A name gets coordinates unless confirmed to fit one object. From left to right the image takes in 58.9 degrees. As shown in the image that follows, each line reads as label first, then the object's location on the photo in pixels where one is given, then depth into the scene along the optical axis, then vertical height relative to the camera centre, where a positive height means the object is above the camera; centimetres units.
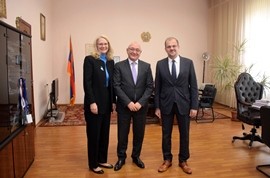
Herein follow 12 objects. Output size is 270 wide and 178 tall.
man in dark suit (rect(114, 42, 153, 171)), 272 -17
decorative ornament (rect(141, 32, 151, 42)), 736 +129
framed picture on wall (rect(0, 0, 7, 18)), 299 +89
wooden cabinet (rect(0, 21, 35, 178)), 207 -25
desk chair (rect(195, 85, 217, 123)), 530 -50
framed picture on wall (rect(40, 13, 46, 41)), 546 +119
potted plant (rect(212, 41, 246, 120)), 559 +19
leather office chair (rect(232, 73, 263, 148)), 352 -35
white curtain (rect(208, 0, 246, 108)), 625 +140
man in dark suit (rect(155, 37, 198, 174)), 267 -18
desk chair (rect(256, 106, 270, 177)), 247 -48
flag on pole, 657 +12
